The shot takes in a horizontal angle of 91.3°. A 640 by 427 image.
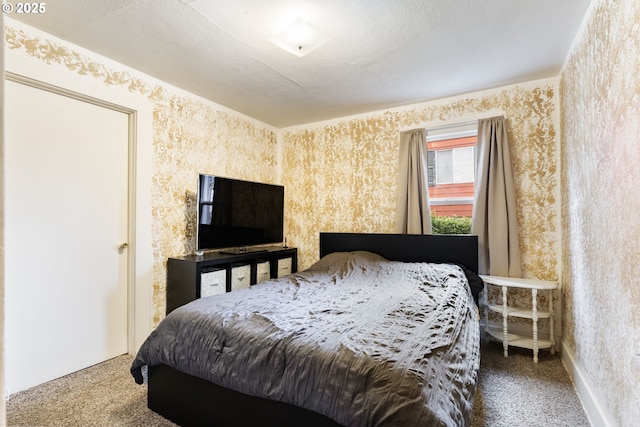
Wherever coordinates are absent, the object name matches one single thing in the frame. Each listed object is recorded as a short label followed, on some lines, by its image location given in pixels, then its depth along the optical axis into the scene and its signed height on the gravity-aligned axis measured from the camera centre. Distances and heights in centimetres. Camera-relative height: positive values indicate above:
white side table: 258 -82
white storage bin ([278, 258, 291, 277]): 380 -58
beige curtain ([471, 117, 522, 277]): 297 +12
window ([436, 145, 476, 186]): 344 +60
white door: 215 -11
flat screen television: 305 +6
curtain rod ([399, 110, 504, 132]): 314 +102
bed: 116 -61
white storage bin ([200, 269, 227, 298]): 281 -59
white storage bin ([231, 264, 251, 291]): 315 -60
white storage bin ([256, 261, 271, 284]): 347 -59
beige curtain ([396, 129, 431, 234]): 338 +33
